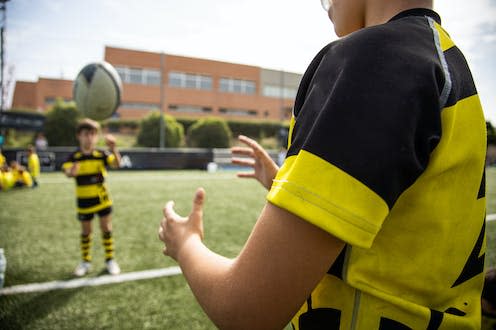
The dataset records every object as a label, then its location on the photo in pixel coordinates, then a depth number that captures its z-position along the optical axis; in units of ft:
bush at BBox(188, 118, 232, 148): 75.46
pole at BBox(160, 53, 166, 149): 67.76
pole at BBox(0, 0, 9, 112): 45.42
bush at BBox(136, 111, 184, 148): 70.54
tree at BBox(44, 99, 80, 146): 61.72
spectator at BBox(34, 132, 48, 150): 55.21
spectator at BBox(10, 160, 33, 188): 31.30
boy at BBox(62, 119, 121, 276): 13.60
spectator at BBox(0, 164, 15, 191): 29.43
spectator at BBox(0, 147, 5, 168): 31.30
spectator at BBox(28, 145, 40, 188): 33.32
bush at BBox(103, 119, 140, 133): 90.76
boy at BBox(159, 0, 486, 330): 1.81
